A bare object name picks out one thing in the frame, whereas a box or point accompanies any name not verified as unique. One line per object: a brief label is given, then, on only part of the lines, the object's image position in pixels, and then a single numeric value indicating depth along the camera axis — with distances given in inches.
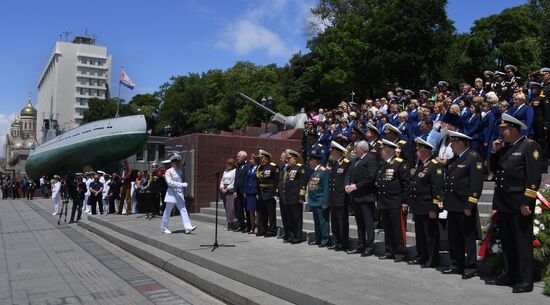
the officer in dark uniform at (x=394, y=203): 310.1
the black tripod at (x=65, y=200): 695.7
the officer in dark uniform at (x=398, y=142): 368.2
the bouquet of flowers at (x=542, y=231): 234.5
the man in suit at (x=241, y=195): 480.7
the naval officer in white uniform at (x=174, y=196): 473.4
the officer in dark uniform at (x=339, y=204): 353.7
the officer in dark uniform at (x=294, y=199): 398.9
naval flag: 1411.2
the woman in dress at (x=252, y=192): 463.5
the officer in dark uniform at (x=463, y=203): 254.2
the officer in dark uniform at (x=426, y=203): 281.3
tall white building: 4729.3
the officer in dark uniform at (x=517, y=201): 223.9
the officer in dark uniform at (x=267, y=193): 441.1
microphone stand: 374.0
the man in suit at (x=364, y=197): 332.1
